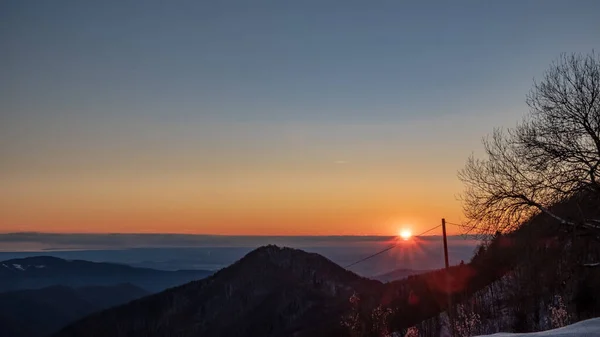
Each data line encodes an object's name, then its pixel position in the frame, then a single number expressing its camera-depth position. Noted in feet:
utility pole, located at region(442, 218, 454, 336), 99.19
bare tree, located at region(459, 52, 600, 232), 59.11
